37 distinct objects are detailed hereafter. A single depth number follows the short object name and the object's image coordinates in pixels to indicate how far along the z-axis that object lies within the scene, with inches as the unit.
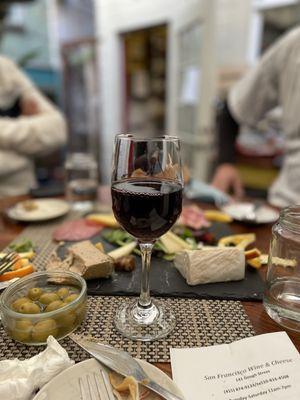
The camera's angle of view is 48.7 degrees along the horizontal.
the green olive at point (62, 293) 20.4
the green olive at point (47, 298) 19.8
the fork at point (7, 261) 24.3
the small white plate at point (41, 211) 37.4
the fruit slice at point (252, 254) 27.4
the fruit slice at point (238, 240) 30.8
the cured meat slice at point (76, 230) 32.8
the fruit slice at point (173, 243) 29.0
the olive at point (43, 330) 17.9
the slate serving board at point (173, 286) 23.7
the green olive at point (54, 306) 19.0
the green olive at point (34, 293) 20.3
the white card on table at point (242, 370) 15.7
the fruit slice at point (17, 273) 24.0
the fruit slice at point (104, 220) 35.7
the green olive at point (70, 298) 19.7
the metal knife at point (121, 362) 15.0
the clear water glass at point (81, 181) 44.6
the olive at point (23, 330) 17.7
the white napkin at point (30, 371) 14.7
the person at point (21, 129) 62.6
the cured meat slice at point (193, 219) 35.1
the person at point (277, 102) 52.5
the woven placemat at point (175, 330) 18.2
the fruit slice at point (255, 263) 27.2
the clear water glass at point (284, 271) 21.3
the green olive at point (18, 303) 19.1
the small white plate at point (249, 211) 37.8
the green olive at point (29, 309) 18.7
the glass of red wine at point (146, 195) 19.3
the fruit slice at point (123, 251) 28.0
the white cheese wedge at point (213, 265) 24.5
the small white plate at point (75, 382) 14.6
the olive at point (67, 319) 18.3
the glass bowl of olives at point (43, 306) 17.9
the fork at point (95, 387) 14.9
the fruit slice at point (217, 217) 38.5
